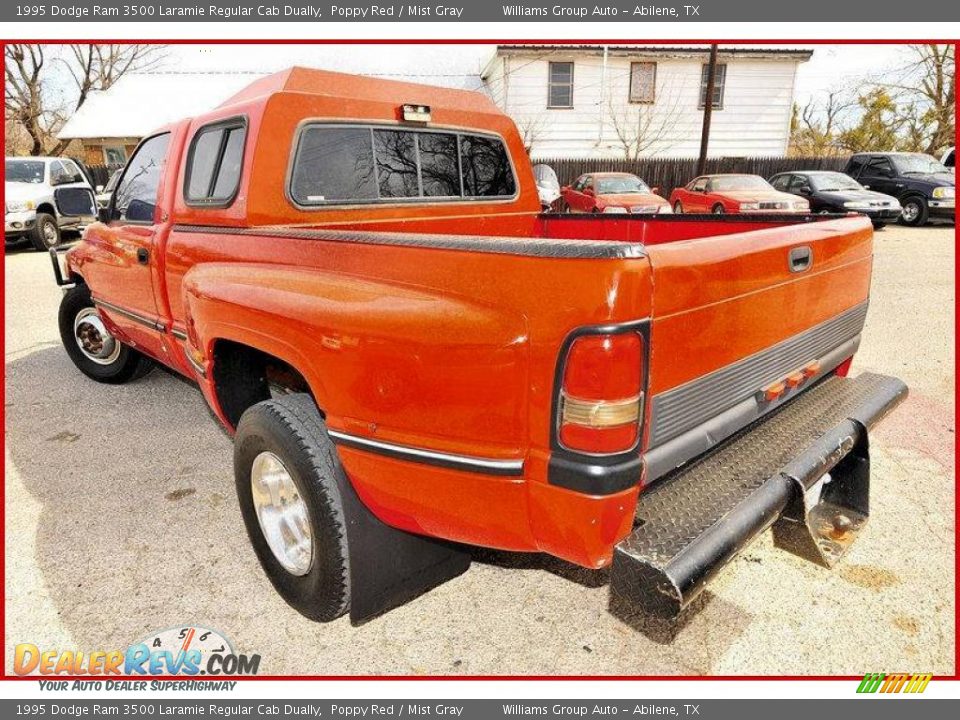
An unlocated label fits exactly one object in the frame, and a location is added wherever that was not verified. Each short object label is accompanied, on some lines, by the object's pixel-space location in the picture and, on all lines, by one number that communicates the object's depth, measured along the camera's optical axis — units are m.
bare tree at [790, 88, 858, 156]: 32.62
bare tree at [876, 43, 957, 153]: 27.02
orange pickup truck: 1.67
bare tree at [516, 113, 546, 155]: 21.31
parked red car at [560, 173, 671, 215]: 12.79
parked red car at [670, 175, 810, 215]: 13.05
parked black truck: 15.03
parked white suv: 13.02
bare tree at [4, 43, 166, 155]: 28.91
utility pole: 15.91
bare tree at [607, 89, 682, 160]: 21.84
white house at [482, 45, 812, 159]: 20.84
